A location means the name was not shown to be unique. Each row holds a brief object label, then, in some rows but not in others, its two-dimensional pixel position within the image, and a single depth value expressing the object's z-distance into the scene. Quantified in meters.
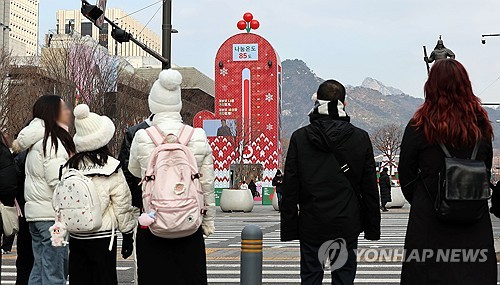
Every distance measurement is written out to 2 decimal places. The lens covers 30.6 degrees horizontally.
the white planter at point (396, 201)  37.91
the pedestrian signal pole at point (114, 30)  15.30
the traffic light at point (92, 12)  15.27
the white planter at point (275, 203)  36.41
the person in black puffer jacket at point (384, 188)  32.75
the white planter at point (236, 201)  34.53
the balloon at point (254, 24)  64.94
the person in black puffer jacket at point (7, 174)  7.24
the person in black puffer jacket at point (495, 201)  5.48
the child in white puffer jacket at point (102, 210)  6.75
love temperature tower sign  63.62
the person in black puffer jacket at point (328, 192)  6.33
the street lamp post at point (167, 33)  16.25
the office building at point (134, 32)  176.25
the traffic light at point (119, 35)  17.11
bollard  7.59
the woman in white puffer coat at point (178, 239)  6.12
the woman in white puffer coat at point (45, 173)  7.73
